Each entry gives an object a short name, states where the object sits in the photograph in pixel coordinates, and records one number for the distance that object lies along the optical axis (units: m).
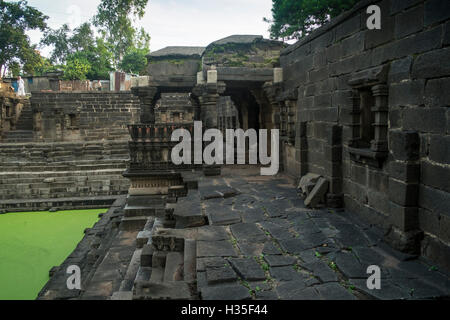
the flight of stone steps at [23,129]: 19.58
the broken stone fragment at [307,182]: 5.91
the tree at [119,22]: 35.06
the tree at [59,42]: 37.31
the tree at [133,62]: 34.91
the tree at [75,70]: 27.38
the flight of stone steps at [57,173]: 12.78
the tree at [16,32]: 26.73
